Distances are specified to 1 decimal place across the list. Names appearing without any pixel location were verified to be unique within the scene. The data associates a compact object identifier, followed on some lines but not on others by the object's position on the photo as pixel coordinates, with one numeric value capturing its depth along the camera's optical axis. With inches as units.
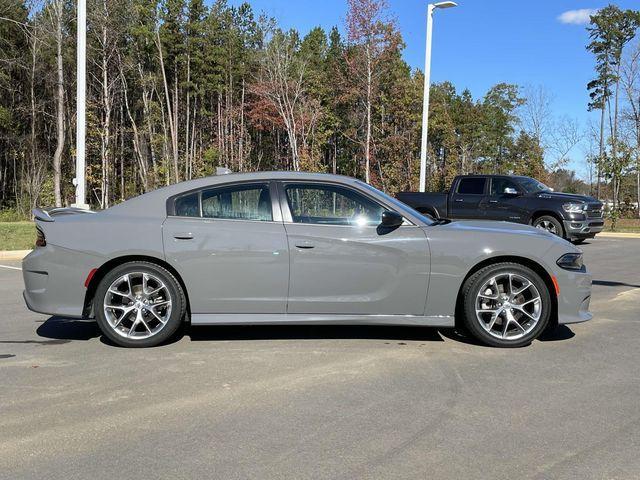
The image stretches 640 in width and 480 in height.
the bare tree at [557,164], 1651.6
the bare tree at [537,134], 1681.8
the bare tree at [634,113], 1662.0
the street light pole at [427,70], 690.8
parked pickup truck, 564.1
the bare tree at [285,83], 1254.9
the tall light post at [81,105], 506.0
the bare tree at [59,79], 927.7
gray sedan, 195.5
